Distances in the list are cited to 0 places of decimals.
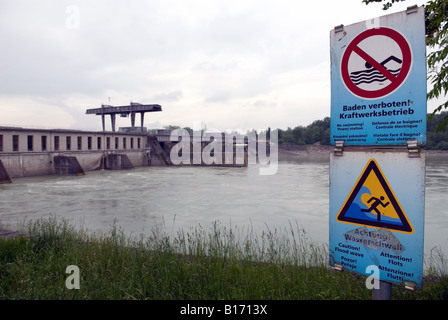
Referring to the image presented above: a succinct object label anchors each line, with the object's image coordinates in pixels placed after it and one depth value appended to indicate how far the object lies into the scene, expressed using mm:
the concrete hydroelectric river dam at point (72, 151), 37281
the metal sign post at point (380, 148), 2686
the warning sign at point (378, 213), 2707
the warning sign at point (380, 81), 2664
